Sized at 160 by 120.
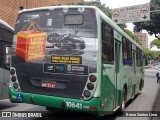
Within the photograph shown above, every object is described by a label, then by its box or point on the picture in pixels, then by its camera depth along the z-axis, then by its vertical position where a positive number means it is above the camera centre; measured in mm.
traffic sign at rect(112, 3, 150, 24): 27438 +4458
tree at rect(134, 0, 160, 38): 44606 +5931
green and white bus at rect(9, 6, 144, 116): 6941 +72
